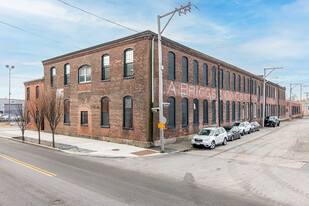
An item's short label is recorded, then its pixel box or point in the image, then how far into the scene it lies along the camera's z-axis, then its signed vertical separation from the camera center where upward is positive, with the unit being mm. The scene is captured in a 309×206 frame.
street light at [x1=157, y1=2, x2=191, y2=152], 15721 +431
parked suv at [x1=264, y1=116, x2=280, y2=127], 41250 -2869
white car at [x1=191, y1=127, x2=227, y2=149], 17208 -2578
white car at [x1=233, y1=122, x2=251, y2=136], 27844 -2722
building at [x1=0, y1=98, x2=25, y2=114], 84312 +779
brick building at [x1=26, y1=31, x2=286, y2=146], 18234 +1852
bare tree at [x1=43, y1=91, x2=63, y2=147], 18406 -17
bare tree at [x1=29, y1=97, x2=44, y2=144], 19725 -325
